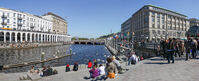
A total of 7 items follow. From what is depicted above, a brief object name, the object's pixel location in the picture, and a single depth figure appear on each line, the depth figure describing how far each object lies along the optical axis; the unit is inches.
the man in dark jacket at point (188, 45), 454.4
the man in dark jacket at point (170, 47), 405.7
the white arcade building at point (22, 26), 2474.0
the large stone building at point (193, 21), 4441.7
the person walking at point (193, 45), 451.2
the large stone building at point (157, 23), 2859.3
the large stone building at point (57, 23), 4261.8
